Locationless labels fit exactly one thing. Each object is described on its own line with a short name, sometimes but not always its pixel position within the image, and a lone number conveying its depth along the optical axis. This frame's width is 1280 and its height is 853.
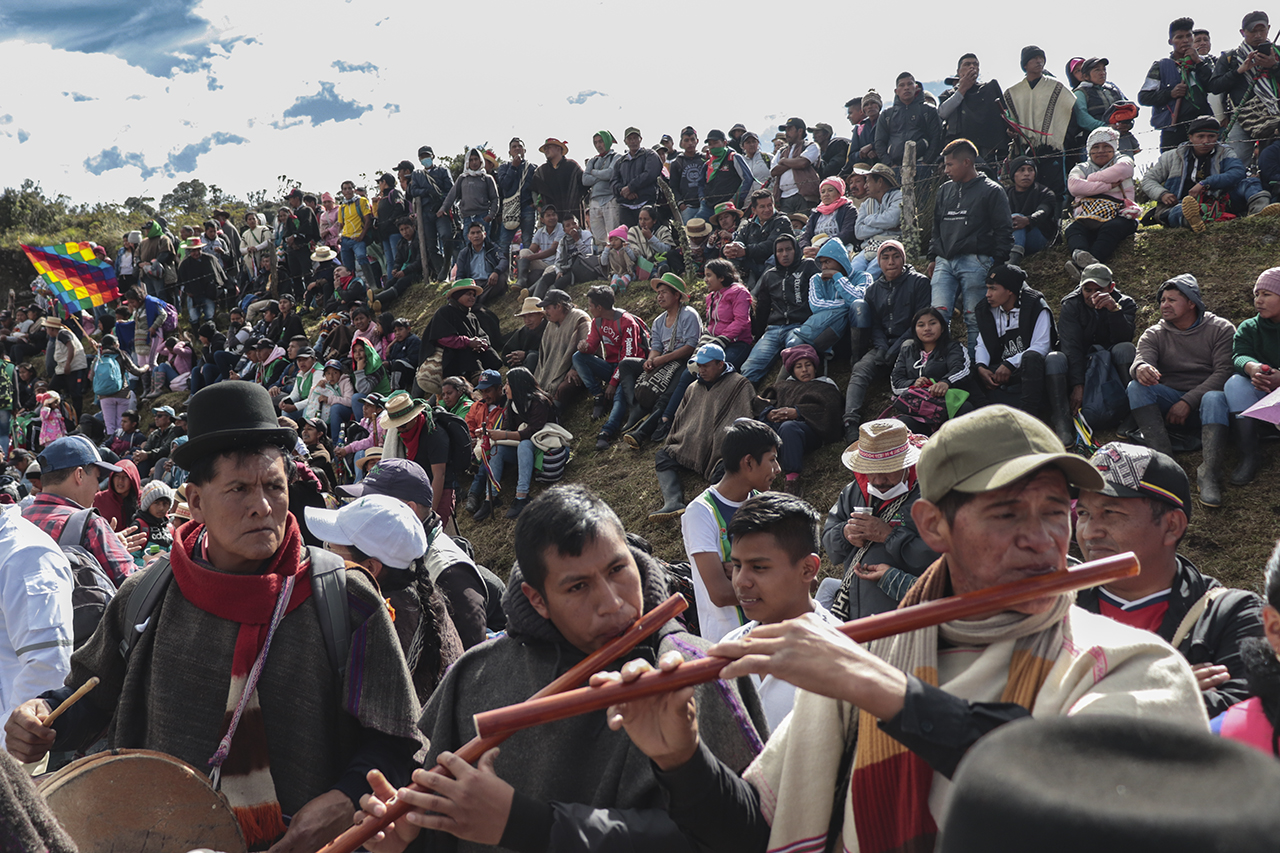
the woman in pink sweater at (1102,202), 9.12
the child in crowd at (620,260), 14.38
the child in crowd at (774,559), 3.29
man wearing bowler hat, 2.54
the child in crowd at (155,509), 9.52
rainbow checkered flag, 18.78
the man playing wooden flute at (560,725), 1.87
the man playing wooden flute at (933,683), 1.50
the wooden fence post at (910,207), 10.25
